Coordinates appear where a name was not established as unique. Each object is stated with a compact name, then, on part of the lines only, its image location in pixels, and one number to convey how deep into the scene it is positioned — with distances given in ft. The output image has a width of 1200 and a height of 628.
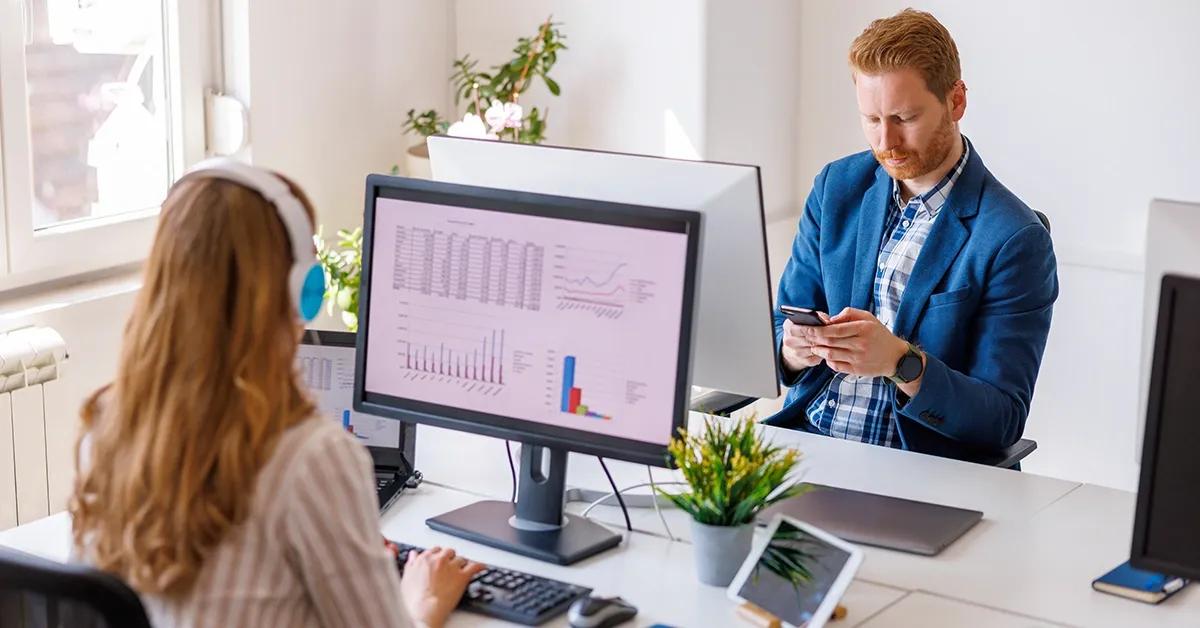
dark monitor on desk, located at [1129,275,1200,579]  4.84
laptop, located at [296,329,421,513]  7.07
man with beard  7.61
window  9.55
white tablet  5.42
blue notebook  5.73
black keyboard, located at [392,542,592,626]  5.55
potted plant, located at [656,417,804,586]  5.76
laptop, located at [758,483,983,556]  6.33
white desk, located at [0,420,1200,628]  5.65
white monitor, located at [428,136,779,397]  6.64
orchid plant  12.13
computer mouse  5.42
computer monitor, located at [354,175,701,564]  6.02
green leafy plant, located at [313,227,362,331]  10.02
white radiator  9.04
